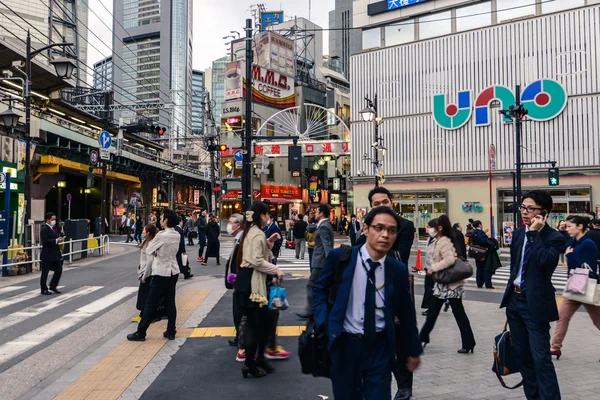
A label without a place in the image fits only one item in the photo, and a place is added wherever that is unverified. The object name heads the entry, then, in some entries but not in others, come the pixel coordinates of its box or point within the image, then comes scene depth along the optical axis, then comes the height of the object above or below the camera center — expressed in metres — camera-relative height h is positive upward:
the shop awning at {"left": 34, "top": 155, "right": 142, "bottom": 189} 29.18 +3.27
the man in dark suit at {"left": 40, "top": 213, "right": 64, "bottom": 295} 10.79 -0.98
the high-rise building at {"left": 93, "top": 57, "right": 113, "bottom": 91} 172.76 +55.20
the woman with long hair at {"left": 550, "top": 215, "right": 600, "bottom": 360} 5.78 -0.78
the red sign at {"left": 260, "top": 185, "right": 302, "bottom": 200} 45.86 +2.12
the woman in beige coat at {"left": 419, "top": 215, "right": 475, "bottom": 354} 6.07 -1.03
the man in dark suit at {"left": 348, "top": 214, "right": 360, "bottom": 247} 13.05 -0.37
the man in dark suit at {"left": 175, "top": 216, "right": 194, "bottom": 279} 9.80 -1.01
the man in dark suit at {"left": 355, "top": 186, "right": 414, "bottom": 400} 4.26 -0.28
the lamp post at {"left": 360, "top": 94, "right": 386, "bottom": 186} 19.28 +4.04
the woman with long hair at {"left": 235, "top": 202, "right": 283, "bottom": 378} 5.17 -0.83
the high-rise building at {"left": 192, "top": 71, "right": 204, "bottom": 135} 182.00 +36.20
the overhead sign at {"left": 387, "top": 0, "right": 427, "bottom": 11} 31.56 +14.12
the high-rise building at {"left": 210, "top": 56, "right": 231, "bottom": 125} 157.38 +44.74
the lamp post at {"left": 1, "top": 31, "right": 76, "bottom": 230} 15.91 +2.61
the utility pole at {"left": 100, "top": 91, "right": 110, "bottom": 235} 23.11 +1.17
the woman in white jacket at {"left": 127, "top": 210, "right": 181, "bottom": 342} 6.69 -0.85
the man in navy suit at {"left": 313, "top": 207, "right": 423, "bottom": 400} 2.99 -0.68
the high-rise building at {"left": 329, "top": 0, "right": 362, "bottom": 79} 94.81 +38.31
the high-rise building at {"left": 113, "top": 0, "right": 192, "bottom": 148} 151.88 +57.22
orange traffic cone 15.41 -1.80
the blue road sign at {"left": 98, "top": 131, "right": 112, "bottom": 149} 22.38 +3.52
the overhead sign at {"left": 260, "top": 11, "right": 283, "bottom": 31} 67.80 +28.59
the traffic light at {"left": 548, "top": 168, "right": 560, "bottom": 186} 20.44 +1.48
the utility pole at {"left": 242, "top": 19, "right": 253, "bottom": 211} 13.96 +2.20
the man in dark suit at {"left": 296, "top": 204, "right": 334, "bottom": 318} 6.64 -0.42
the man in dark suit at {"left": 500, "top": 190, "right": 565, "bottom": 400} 3.89 -0.74
